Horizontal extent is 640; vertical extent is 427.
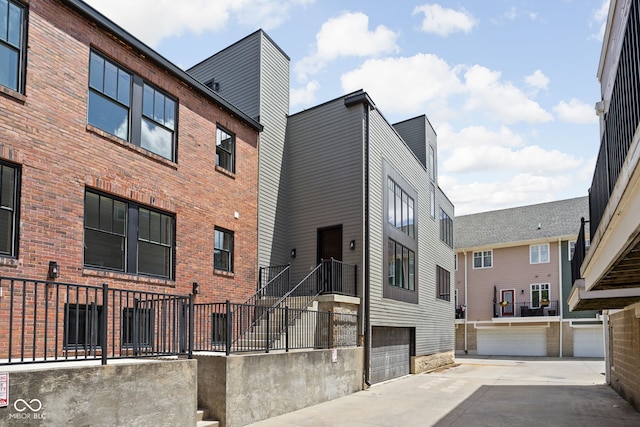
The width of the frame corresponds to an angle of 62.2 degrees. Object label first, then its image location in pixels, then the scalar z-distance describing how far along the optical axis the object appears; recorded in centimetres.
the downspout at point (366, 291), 1485
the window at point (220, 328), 1264
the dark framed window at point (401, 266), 1714
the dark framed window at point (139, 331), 814
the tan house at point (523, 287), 3062
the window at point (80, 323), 935
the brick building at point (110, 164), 885
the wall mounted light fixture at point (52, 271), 901
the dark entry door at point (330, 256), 1490
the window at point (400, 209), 1745
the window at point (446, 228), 2512
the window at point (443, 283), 2386
